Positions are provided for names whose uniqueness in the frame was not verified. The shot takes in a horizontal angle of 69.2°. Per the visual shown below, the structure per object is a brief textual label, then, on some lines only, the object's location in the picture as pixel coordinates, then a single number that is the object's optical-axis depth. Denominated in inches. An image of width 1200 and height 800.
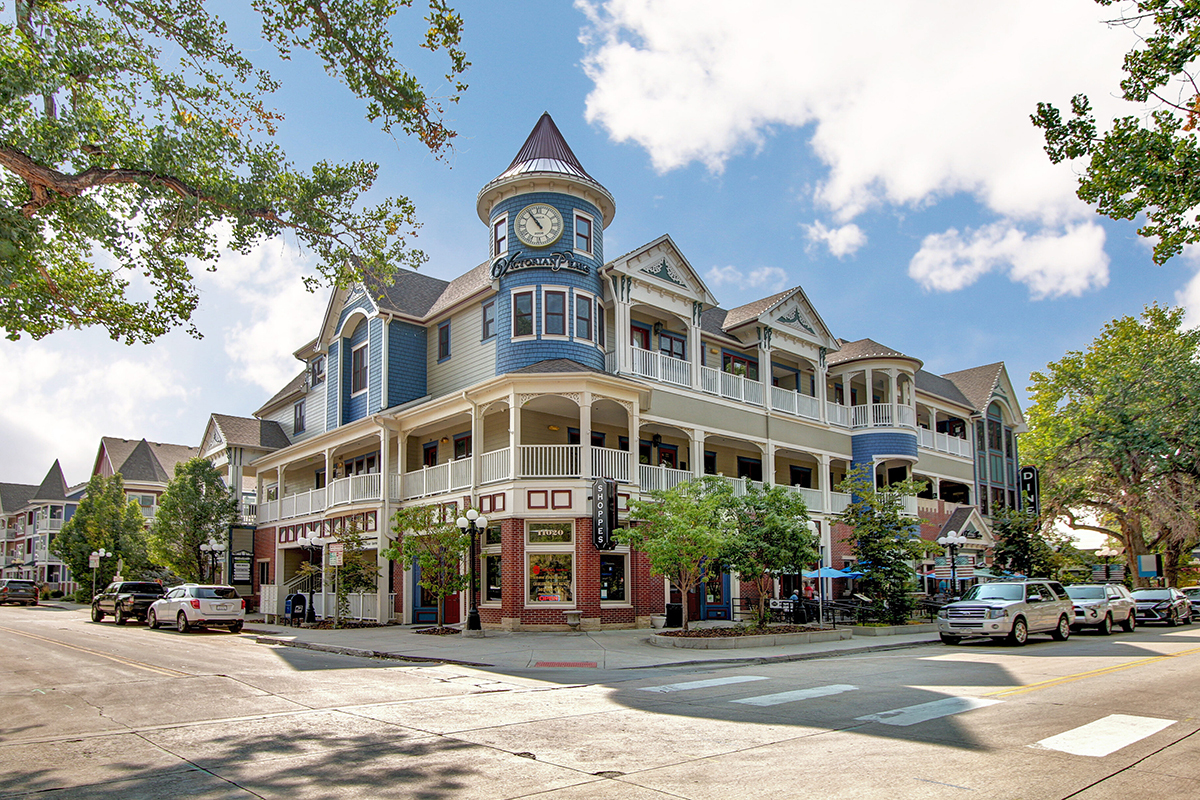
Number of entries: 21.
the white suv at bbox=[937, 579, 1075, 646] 828.0
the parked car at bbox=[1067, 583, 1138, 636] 994.7
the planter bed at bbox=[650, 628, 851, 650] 783.7
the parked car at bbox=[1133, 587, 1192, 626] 1214.3
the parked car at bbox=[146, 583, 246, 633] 1084.5
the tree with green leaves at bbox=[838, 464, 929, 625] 1022.4
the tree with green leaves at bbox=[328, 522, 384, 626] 1077.8
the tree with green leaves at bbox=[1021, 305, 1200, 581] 1408.7
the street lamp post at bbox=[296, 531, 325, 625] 1146.7
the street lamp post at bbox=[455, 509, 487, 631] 902.4
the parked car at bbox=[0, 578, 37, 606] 2140.7
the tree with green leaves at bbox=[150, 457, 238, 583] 1488.7
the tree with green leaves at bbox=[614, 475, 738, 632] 818.8
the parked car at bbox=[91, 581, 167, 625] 1275.8
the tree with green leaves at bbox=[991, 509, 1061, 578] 1295.5
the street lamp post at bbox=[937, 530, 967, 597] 1208.4
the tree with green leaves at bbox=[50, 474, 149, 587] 1966.0
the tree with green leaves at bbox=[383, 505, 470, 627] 940.6
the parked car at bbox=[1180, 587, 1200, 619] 1365.7
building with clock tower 984.3
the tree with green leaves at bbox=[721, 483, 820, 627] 868.6
